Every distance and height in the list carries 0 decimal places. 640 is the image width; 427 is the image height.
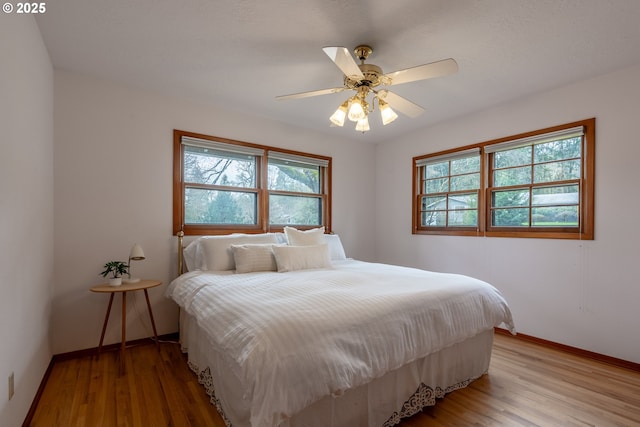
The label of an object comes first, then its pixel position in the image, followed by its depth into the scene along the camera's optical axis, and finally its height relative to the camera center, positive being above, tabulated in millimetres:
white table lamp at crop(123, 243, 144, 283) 2680 -395
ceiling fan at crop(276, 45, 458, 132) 1834 +888
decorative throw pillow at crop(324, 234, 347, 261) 3584 -438
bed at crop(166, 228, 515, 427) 1305 -662
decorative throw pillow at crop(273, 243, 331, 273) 2797 -441
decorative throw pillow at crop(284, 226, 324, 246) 3242 -285
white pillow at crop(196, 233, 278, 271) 2830 -399
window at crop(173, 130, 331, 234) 3264 +294
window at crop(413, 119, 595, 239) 2850 +283
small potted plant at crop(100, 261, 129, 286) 2584 -535
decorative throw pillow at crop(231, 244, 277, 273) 2756 -434
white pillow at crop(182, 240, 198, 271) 2965 -439
